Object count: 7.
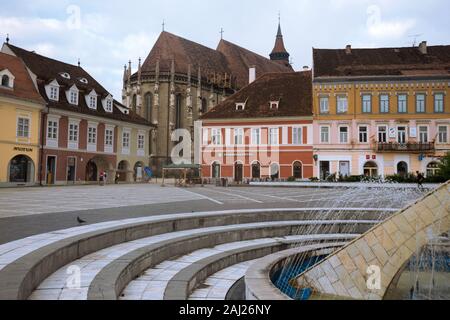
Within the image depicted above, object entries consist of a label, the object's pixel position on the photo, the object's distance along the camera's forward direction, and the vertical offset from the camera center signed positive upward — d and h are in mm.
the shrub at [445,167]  28747 +787
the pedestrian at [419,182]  26978 -230
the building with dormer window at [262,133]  41750 +4561
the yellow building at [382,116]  38656 +5833
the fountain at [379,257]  6008 -1135
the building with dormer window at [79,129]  36219 +4669
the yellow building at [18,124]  31859 +4219
